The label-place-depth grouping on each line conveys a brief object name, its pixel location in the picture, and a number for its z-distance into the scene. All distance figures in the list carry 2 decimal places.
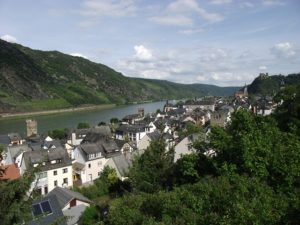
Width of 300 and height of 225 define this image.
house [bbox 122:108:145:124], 97.31
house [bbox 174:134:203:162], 40.66
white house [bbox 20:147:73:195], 35.17
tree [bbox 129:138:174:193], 24.69
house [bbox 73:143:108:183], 39.31
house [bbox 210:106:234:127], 76.27
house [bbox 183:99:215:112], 134.00
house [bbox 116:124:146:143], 66.84
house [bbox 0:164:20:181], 31.49
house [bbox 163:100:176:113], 137.82
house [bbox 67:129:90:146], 62.16
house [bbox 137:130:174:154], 55.85
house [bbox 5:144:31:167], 41.94
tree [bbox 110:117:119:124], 99.50
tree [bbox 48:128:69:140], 68.74
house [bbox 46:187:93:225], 24.43
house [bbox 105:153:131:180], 37.72
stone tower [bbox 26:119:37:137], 76.19
